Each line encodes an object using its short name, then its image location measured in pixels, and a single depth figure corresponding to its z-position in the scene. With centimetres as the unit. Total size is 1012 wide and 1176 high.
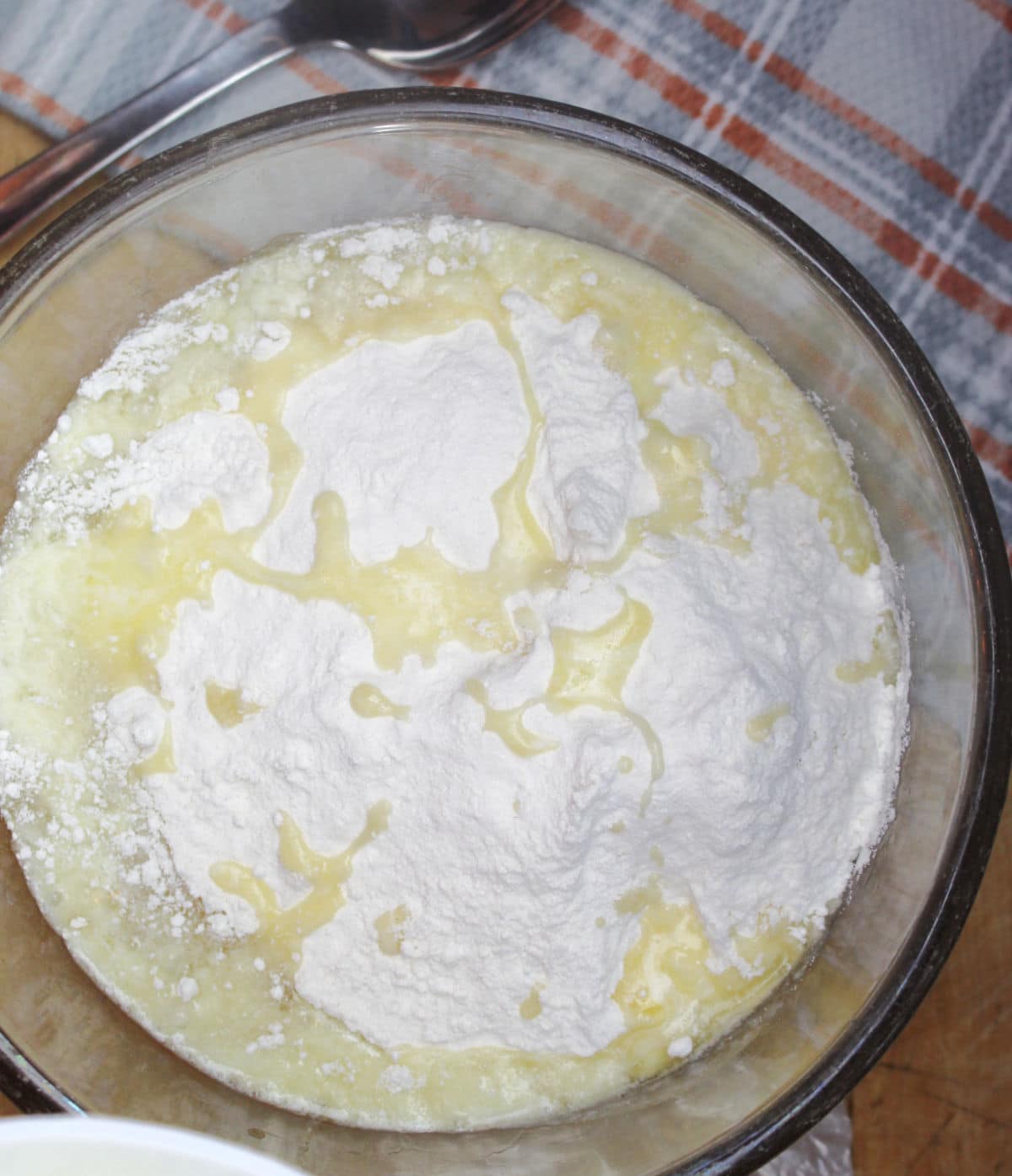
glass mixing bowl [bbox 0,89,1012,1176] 42
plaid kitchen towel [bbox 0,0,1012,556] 48
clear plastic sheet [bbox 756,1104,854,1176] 46
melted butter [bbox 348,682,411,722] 40
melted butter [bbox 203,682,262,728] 41
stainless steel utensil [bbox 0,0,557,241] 47
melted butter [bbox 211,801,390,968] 41
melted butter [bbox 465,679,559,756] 40
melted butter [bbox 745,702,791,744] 41
